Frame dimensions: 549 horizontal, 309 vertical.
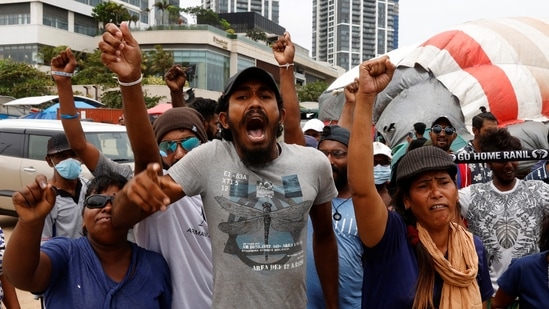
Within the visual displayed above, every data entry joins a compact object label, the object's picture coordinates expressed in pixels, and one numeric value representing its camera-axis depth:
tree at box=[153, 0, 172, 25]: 58.28
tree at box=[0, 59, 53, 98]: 34.72
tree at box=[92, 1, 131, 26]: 48.94
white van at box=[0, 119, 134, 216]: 7.69
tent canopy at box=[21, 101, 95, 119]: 15.86
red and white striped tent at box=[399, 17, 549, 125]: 10.06
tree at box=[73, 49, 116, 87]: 37.75
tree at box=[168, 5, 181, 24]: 60.25
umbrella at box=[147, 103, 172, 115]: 12.79
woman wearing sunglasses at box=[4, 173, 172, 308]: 2.03
